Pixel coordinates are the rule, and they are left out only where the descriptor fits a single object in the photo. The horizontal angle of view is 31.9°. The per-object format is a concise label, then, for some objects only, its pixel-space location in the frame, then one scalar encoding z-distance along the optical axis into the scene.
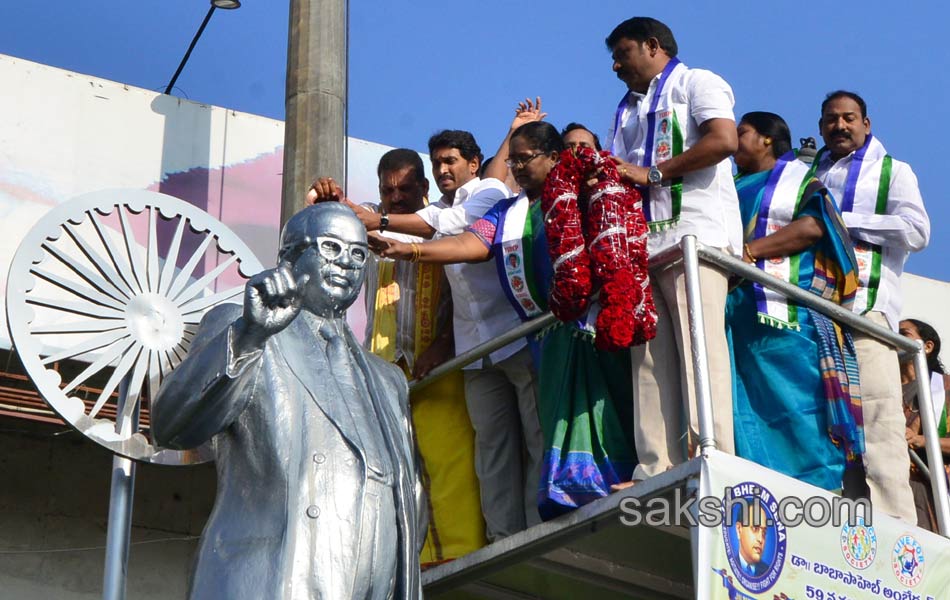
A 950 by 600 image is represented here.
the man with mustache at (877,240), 6.73
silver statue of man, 4.76
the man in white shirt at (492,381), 7.01
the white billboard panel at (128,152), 9.69
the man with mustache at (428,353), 7.14
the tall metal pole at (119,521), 5.61
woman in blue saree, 6.70
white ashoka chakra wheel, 5.84
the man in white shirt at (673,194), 6.35
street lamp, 10.60
